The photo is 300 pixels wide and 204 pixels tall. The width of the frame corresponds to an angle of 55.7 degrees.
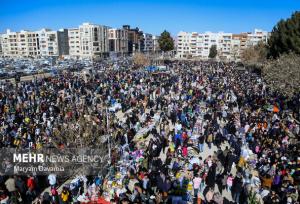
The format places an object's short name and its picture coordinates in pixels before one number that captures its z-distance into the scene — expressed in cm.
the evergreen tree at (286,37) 3691
